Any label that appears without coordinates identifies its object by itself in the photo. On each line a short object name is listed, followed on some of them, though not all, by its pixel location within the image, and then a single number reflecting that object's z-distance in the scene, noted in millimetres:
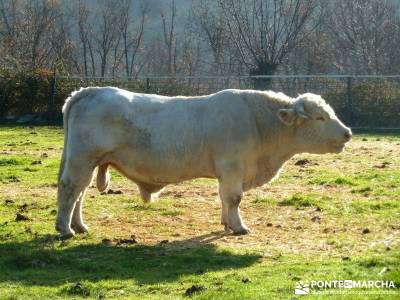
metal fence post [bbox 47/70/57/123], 31031
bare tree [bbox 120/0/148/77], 56312
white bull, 9664
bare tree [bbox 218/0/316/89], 35438
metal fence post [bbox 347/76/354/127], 28344
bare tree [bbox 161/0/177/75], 55169
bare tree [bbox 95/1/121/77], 54438
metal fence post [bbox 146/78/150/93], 30797
